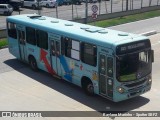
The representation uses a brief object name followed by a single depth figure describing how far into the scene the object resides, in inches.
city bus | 552.1
